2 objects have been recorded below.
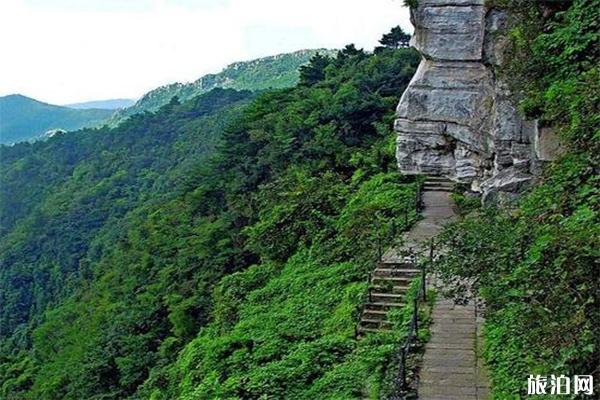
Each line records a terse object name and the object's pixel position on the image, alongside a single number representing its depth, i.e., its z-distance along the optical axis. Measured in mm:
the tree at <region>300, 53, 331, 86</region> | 33562
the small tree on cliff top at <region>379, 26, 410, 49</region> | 33531
